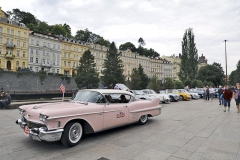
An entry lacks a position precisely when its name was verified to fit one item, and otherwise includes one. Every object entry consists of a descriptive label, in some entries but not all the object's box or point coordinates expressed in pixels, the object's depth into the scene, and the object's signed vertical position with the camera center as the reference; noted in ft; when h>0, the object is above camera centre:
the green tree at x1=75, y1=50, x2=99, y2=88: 113.19 +7.96
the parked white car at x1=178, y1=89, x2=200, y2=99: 82.28 -5.08
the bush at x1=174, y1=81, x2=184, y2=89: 124.74 +0.16
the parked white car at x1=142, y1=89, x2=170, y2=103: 60.37 -4.13
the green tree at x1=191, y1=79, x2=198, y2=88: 142.74 +1.01
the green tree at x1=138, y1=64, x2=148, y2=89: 127.45 +4.97
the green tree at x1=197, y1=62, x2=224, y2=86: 224.33 +14.61
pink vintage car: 14.98 -3.02
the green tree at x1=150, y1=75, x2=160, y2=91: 112.47 +0.79
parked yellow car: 73.97 -4.19
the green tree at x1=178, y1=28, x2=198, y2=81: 174.91 +27.85
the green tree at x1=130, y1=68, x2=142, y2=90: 112.78 +2.09
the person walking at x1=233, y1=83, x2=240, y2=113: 37.83 -2.12
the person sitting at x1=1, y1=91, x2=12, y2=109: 41.08 -3.50
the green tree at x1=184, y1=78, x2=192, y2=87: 143.02 +2.64
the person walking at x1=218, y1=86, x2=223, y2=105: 55.96 -2.61
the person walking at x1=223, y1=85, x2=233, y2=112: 40.09 -2.24
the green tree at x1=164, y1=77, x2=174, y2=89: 121.70 +0.86
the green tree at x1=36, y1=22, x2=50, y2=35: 231.46 +78.69
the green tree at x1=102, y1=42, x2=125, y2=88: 127.44 +12.31
